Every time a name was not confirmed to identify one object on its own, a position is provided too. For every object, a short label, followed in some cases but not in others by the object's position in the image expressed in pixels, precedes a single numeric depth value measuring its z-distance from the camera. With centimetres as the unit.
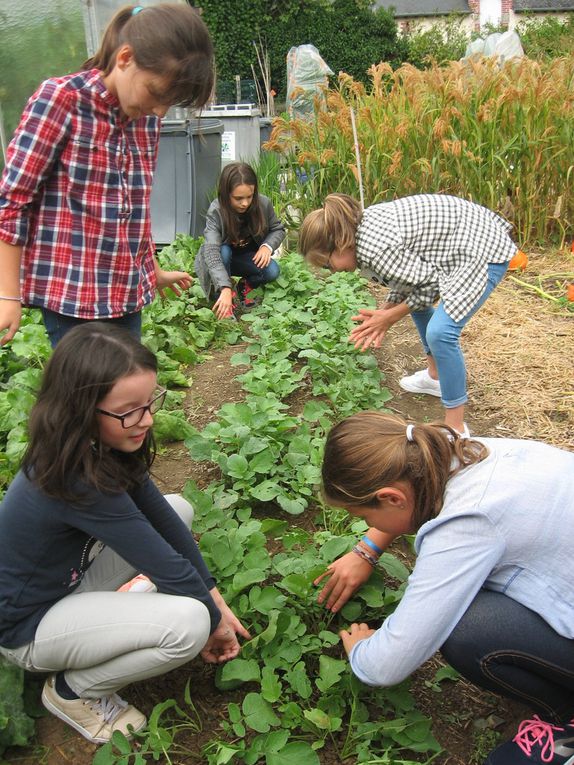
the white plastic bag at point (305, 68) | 1187
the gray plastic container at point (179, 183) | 557
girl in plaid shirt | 174
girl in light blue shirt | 146
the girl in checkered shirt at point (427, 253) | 274
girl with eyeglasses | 149
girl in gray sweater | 421
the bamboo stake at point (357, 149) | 499
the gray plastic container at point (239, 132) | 761
